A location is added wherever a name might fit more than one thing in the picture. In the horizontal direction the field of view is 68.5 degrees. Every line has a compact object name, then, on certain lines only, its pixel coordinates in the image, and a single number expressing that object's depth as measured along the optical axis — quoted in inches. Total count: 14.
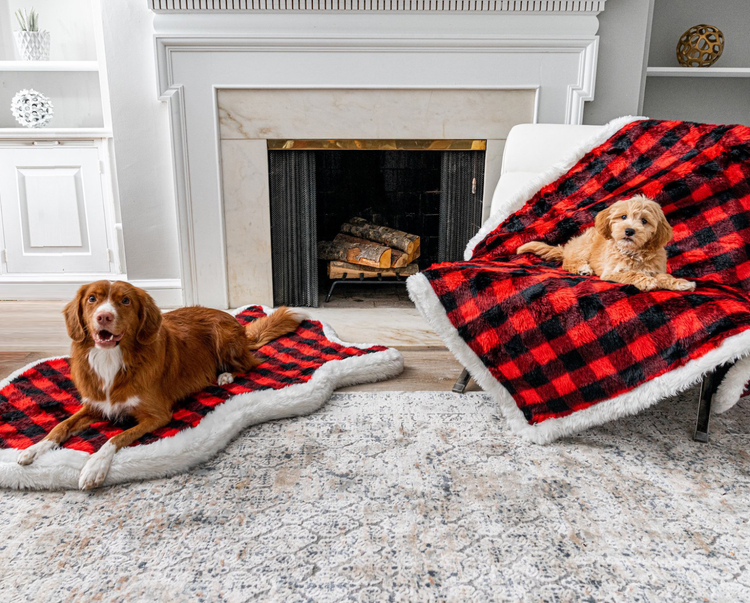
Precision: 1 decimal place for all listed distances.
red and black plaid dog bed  54.0
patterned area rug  41.9
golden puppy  64.1
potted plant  118.2
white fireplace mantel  103.5
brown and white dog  54.4
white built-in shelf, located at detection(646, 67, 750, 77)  112.9
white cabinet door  119.0
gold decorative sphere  113.7
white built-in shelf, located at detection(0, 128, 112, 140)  115.9
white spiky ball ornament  117.4
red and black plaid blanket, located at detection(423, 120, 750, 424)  58.4
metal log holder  123.3
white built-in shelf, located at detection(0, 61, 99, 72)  118.0
